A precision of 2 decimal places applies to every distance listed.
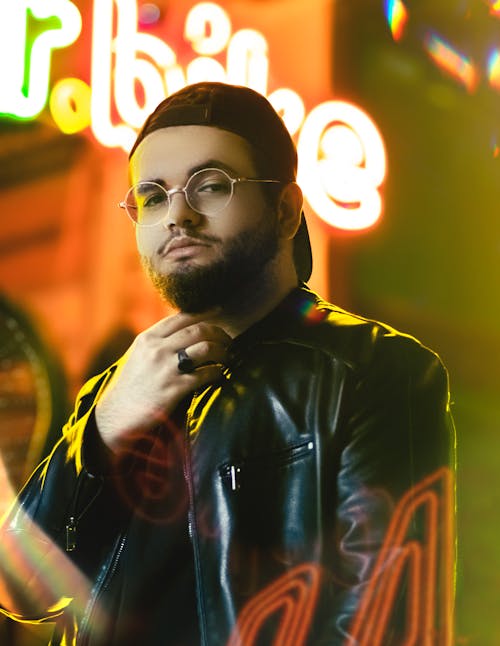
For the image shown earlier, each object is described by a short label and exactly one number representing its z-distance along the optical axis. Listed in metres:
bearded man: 2.53
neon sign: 3.12
